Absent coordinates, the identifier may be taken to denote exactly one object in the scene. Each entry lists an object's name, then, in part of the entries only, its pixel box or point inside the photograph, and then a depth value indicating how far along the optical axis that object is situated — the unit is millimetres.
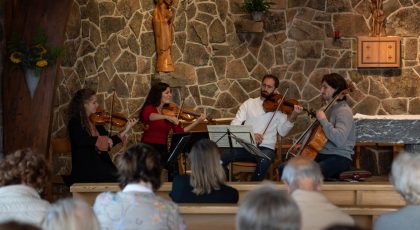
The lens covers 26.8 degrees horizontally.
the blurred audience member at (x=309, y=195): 3656
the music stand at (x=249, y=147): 6754
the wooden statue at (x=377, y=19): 9648
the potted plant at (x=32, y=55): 7043
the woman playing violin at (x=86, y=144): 7004
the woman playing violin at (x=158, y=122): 7680
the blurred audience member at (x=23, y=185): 3746
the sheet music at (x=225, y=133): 6879
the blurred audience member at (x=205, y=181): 4738
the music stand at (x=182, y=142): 6781
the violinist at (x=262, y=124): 7332
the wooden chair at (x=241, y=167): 7641
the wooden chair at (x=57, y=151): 8047
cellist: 6520
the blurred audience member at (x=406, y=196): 3557
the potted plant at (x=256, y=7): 9523
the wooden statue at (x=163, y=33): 9234
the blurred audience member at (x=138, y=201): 3668
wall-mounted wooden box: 9656
